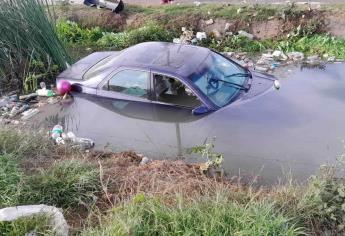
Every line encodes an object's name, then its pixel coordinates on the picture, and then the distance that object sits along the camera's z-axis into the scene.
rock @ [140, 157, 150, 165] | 5.84
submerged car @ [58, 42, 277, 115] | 6.43
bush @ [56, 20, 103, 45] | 10.37
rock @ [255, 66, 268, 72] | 8.34
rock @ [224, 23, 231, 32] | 10.02
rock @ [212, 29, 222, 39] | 9.92
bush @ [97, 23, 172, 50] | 9.77
